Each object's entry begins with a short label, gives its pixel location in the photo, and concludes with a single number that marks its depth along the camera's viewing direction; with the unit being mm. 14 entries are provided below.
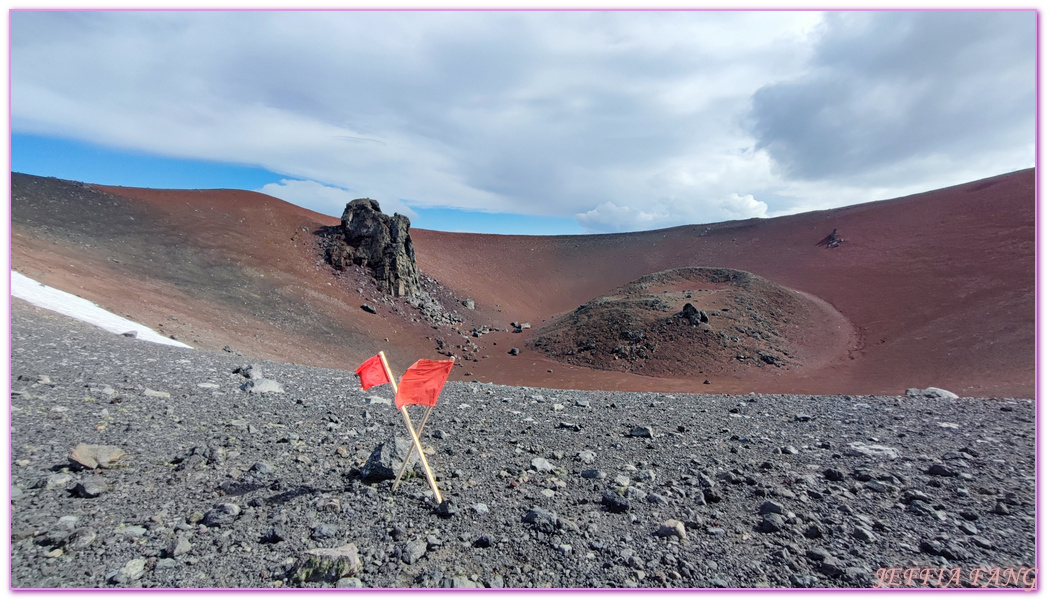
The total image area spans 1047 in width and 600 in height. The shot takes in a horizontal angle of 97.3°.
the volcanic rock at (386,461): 4289
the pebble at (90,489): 3508
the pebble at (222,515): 3348
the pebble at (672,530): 3494
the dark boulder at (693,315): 21812
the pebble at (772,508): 3865
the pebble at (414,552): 3127
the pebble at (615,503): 3974
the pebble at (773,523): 3607
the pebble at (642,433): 6416
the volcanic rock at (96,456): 3924
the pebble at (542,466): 4938
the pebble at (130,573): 2713
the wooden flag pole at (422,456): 3898
